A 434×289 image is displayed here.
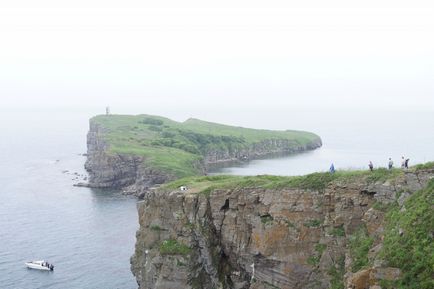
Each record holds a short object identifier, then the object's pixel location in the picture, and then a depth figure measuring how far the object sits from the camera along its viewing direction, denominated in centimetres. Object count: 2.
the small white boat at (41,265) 9262
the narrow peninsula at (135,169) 17225
